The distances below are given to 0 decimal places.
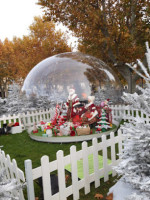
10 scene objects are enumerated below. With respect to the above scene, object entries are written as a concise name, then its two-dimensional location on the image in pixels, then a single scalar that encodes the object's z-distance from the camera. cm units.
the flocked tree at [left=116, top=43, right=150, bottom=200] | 239
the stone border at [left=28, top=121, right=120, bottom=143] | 713
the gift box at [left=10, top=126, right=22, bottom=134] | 1001
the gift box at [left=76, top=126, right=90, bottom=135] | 710
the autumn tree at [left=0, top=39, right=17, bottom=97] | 3350
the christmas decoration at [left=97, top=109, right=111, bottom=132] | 741
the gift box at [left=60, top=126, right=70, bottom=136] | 731
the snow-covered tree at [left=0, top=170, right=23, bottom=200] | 213
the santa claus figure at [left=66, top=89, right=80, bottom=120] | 722
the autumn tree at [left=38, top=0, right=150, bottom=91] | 1223
